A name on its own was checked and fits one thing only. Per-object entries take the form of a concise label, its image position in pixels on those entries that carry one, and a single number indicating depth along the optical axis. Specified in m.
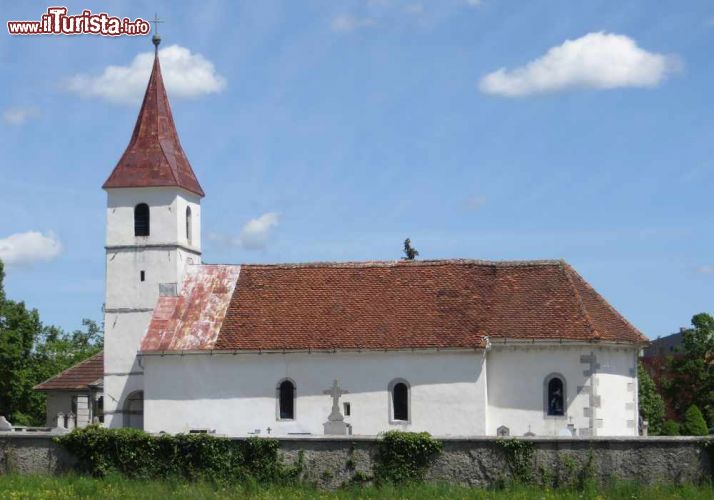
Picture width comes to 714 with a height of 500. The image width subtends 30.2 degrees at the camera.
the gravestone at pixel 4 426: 40.95
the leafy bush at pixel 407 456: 36.56
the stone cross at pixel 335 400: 45.31
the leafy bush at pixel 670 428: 60.34
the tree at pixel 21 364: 66.62
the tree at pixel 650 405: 65.44
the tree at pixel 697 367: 71.38
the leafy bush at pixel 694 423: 59.58
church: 46.91
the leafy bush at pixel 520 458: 36.00
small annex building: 57.09
